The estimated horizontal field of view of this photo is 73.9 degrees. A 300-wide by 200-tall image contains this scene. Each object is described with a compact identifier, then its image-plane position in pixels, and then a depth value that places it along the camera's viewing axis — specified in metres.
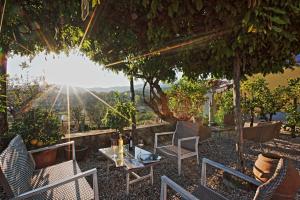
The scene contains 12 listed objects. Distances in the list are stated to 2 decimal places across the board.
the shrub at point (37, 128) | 3.86
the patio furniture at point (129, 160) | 3.13
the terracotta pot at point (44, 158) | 3.70
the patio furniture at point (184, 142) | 4.01
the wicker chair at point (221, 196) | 1.46
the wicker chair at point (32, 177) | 1.88
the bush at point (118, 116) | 3.98
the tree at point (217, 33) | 2.09
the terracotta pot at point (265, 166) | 3.07
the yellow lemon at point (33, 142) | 3.86
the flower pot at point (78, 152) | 4.48
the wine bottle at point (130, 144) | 3.97
